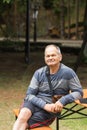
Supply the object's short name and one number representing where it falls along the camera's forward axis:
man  4.82
